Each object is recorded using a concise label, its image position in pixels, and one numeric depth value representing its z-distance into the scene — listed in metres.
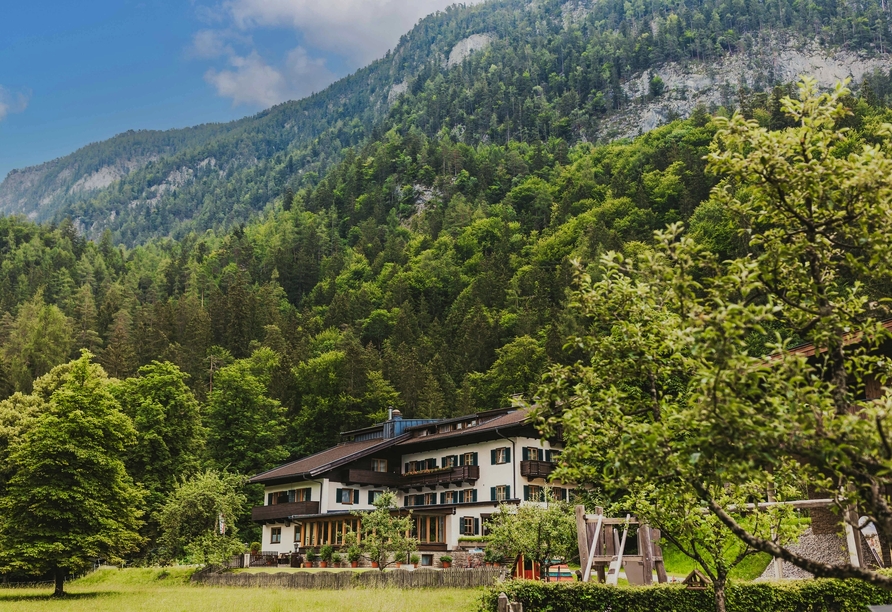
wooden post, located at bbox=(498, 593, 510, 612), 20.38
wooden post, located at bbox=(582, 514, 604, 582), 22.31
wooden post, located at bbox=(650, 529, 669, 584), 23.27
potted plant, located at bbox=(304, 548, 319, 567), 52.50
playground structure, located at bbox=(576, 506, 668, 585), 22.80
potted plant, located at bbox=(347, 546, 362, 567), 46.03
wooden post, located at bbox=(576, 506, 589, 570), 22.80
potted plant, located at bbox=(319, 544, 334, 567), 50.69
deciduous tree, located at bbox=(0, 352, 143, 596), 40.81
